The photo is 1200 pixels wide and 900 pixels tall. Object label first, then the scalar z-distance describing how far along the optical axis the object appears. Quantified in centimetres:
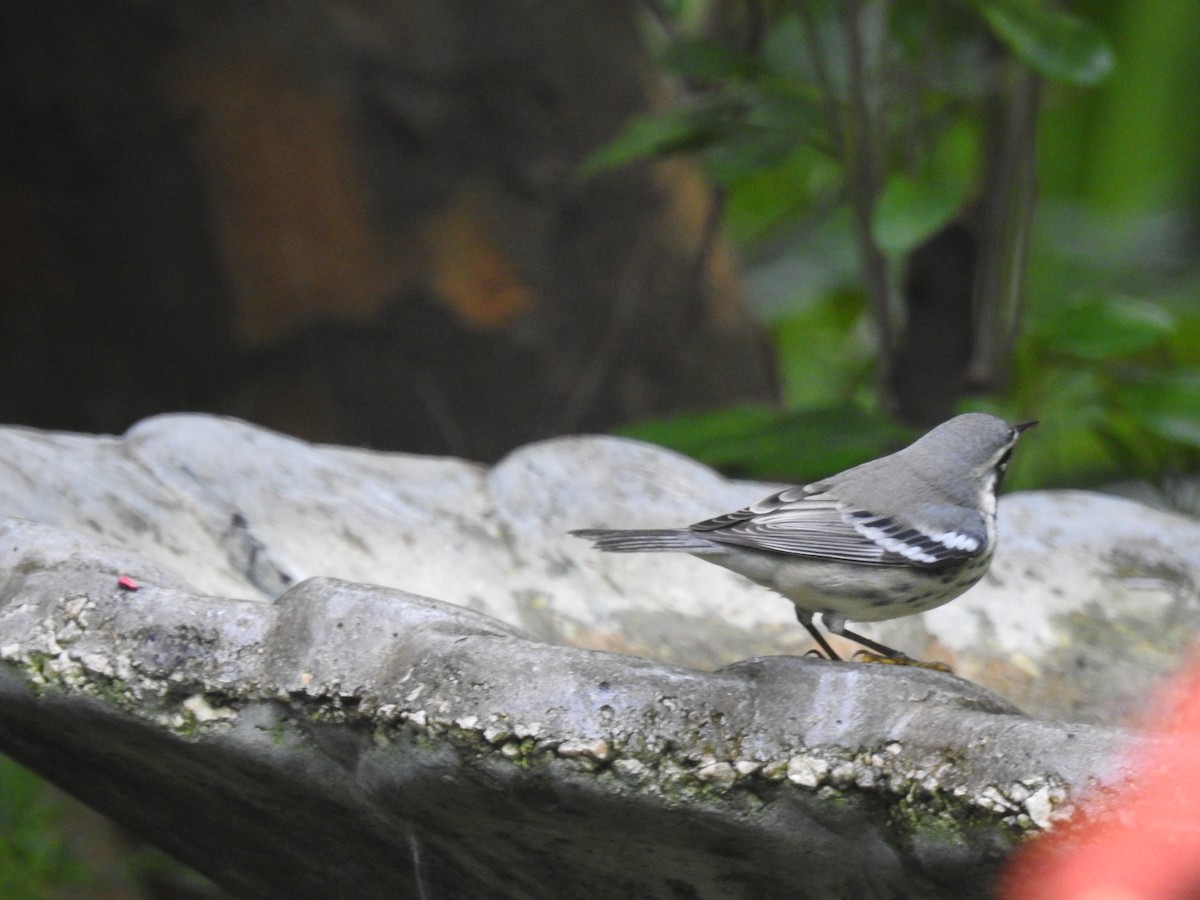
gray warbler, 462
